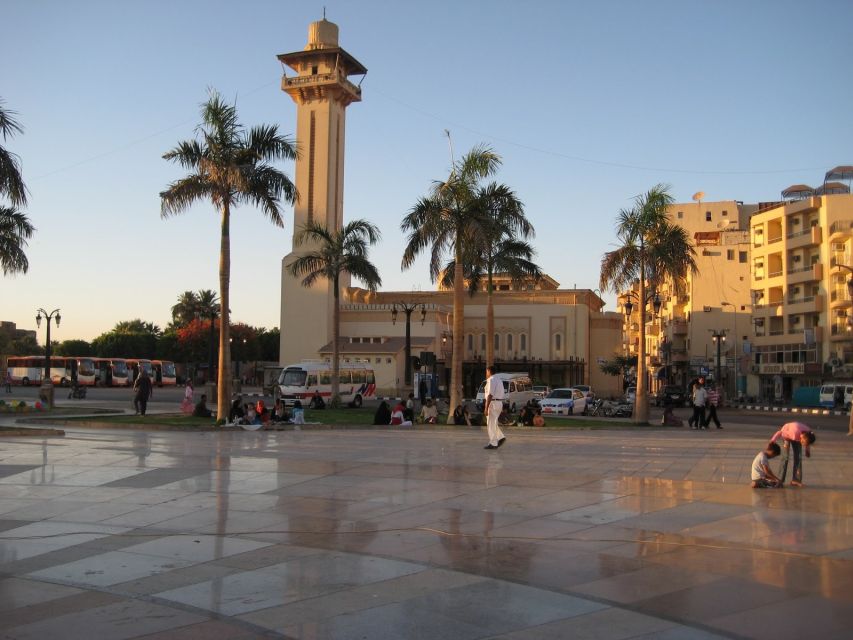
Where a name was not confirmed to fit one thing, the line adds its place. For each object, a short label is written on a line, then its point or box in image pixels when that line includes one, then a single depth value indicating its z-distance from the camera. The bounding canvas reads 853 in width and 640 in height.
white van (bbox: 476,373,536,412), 39.09
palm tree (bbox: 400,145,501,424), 27.19
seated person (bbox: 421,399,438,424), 26.56
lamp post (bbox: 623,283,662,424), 29.52
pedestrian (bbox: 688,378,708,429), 26.16
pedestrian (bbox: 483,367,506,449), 16.30
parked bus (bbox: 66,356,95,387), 69.75
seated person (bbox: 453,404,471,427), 26.33
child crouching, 11.48
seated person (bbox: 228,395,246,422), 25.59
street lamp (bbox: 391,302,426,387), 37.81
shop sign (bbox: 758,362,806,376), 60.97
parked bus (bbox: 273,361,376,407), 39.88
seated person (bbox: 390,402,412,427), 25.35
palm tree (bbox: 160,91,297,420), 26.17
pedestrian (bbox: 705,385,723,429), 26.31
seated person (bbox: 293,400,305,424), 24.59
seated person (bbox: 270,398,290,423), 25.78
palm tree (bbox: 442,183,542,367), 27.64
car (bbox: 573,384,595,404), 40.02
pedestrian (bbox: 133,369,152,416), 28.66
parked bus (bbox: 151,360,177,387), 80.29
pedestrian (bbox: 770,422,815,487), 11.47
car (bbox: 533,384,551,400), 44.54
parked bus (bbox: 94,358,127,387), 73.19
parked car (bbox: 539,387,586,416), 36.75
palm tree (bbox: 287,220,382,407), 39.00
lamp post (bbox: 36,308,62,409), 33.19
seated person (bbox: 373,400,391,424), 25.55
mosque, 69.75
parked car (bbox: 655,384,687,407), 50.50
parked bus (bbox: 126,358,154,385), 75.24
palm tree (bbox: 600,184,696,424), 30.22
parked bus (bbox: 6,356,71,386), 69.06
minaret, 69.81
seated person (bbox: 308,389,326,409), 40.34
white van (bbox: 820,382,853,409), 51.06
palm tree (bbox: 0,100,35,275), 35.12
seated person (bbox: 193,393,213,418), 28.00
